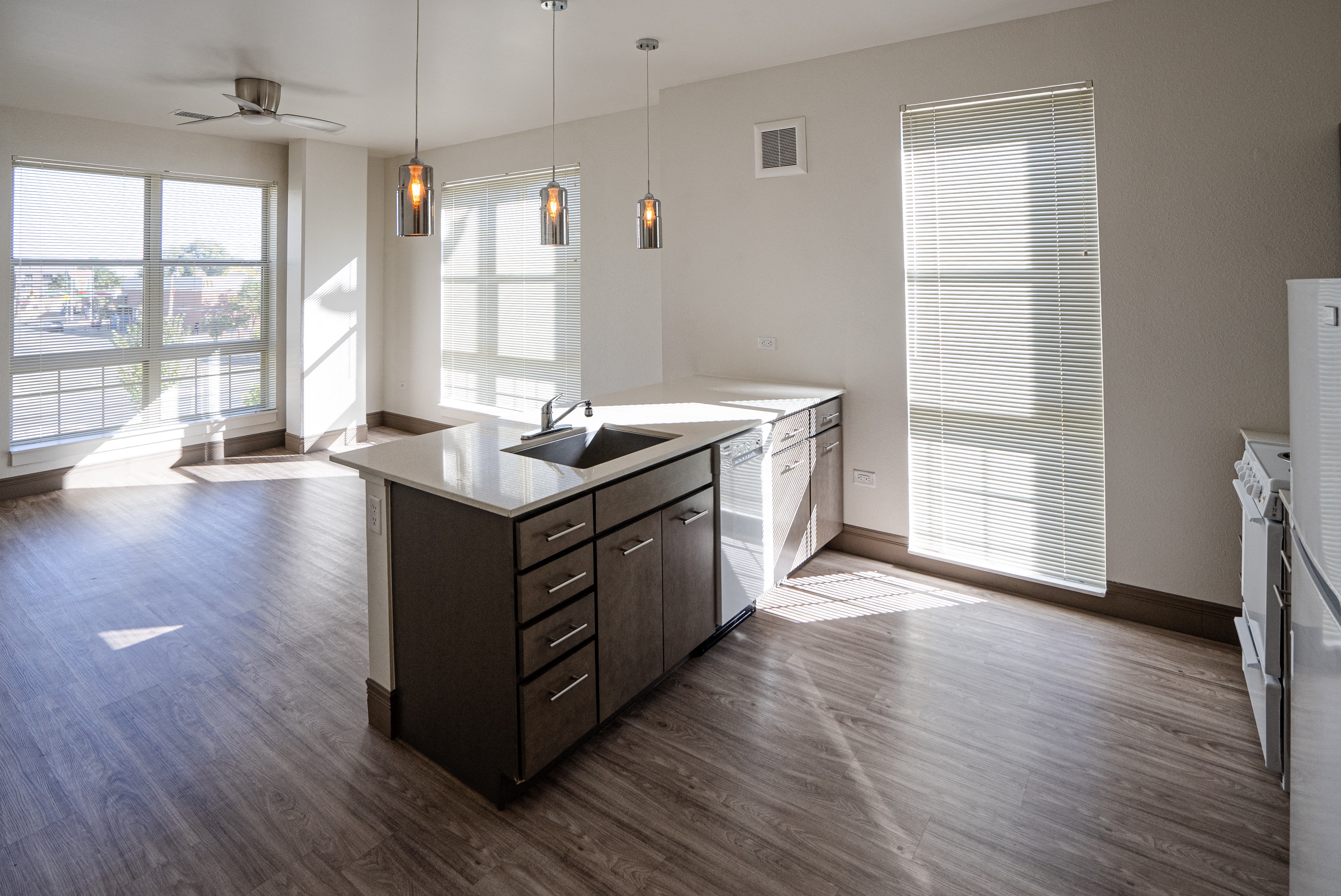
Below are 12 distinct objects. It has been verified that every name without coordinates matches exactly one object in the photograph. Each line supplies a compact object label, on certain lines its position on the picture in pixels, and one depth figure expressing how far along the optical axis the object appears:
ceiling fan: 4.30
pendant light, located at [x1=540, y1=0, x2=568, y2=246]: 2.81
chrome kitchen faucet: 2.77
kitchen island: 2.03
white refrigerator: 1.01
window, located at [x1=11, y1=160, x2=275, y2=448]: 5.29
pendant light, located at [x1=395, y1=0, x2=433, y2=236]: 2.44
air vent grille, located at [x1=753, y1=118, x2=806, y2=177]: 3.98
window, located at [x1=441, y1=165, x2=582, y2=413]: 5.85
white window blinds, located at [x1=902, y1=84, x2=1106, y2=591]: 3.34
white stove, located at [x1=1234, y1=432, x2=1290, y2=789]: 2.15
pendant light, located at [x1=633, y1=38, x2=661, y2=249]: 3.17
